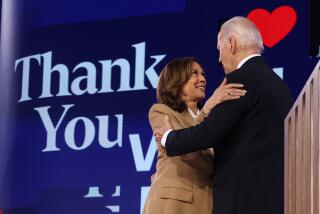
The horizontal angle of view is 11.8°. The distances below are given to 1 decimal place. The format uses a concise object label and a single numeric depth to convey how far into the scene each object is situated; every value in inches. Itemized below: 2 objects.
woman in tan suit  204.6
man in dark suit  186.0
